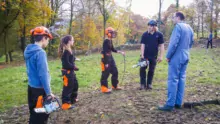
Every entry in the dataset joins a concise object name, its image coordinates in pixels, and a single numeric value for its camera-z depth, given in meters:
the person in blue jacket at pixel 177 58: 5.79
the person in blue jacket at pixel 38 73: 4.18
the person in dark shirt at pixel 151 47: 8.23
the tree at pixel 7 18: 28.63
